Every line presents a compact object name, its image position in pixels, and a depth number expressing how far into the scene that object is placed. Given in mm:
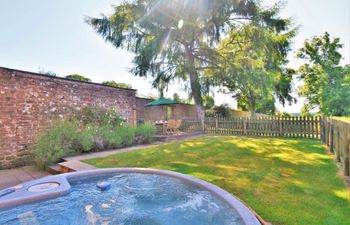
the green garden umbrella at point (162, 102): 13811
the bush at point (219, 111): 17334
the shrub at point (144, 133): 8816
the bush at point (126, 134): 7988
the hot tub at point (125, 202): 2496
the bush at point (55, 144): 5516
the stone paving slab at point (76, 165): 4475
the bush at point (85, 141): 6570
